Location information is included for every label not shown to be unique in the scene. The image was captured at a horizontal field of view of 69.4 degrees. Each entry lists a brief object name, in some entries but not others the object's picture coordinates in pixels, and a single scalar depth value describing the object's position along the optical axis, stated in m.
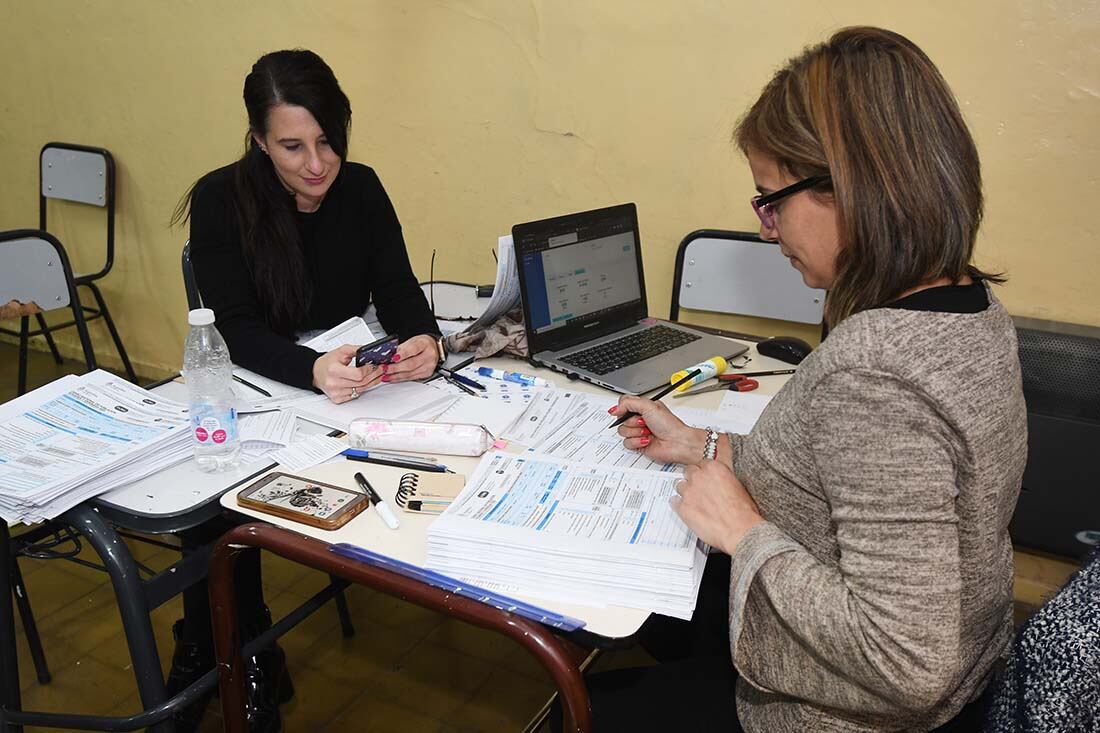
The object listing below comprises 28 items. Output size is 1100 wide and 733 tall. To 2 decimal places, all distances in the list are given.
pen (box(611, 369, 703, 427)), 1.52
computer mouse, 1.71
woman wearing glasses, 0.73
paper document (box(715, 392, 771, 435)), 1.39
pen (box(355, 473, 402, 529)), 1.04
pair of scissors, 1.56
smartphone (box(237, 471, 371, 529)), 1.04
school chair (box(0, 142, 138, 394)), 3.25
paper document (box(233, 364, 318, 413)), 1.39
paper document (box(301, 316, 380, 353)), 1.63
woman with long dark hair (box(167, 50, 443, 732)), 1.52
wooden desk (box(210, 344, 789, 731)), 0.85
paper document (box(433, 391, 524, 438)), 1.33
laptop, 1.60
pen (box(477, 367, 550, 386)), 1.53
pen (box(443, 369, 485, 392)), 1.52
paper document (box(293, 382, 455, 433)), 1.36
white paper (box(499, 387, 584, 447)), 1.30
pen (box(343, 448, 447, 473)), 1.19
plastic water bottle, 1.15
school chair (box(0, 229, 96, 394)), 2.07
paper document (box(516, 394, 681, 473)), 1.22
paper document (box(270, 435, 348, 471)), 1.21
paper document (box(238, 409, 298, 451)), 1.26
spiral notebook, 1.08
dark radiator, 1.83
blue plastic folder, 0.87
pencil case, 1.23
